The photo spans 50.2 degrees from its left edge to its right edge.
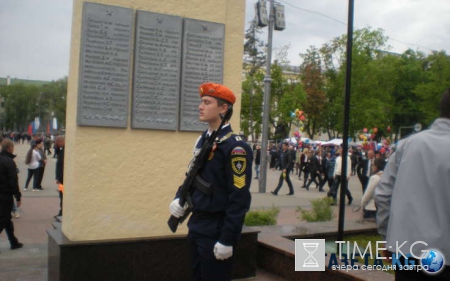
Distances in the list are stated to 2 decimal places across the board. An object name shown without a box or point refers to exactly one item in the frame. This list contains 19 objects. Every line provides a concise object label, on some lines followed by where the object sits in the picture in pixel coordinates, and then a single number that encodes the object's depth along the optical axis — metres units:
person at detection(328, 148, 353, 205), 15.76
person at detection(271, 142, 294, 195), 17.95
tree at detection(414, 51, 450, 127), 47.78
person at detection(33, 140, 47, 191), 15.57
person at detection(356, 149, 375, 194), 16.81
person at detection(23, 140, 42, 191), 14.95
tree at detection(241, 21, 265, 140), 39.53
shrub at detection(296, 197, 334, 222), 8.20
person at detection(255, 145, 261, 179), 25.31
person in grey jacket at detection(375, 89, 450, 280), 2.63
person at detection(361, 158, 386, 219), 9.57
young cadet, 3.34
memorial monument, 4.88
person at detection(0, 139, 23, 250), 7.56
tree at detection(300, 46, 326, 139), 52.47
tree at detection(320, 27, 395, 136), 49.56
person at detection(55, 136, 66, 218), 10.69
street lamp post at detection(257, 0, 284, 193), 18.77
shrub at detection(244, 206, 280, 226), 7.56
